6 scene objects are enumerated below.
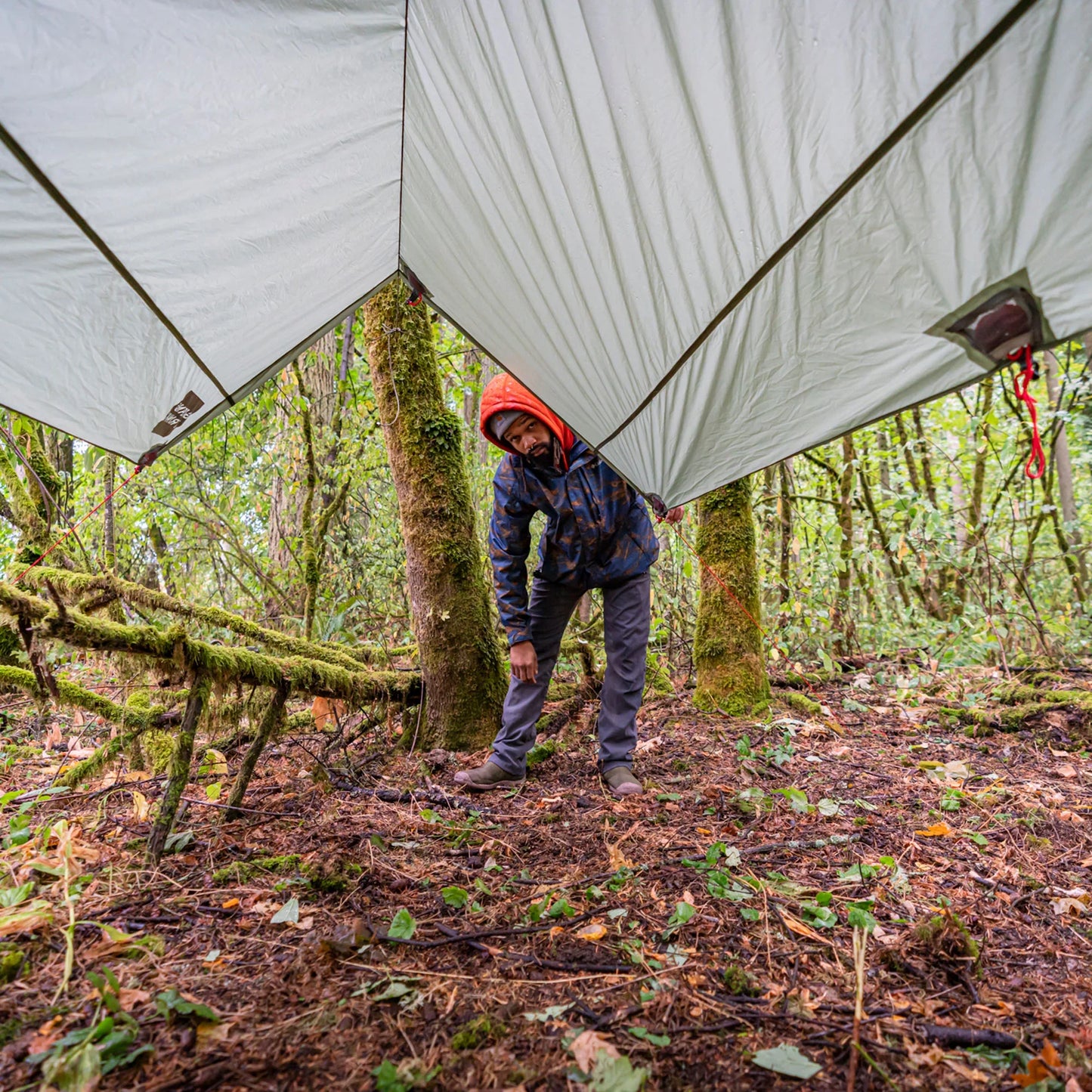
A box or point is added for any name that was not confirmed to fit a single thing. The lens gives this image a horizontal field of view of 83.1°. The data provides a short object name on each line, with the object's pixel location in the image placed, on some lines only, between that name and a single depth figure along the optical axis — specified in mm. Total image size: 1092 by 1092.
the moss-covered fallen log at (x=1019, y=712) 3363
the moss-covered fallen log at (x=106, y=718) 2188
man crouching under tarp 2588
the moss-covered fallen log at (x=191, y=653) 1733
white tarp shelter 1165
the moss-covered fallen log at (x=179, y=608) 2248
